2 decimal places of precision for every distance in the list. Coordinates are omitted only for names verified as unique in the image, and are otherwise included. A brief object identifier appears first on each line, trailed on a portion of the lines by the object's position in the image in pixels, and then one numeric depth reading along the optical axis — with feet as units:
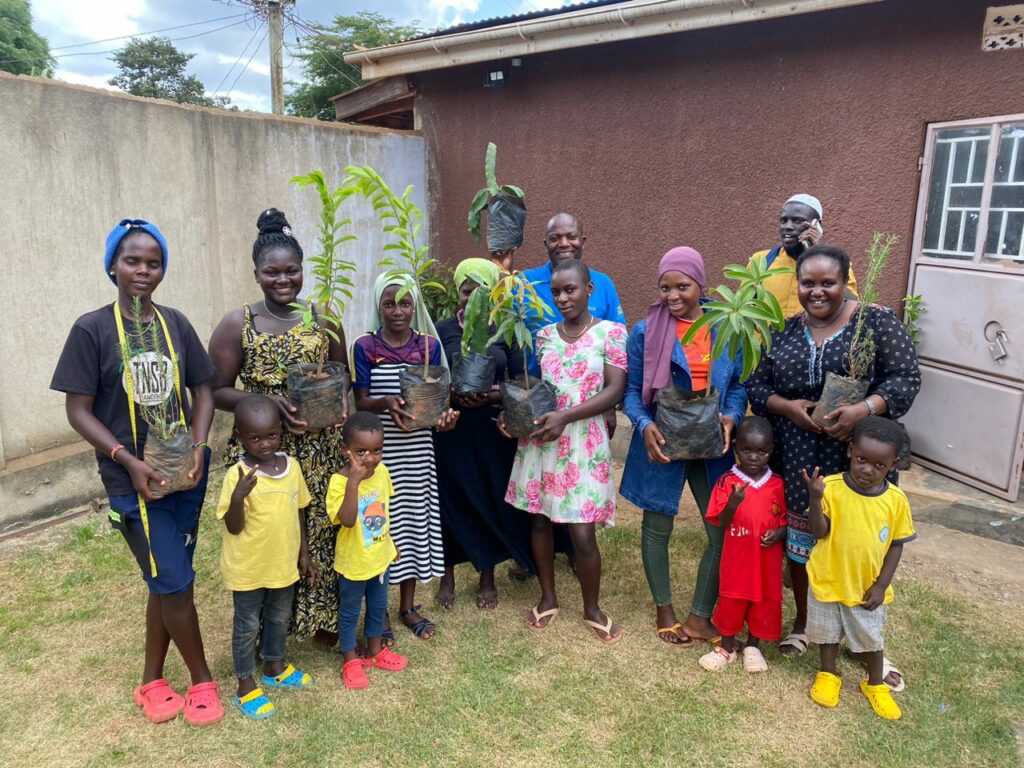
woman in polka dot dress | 8.82
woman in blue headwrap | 7.79
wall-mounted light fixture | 21.06
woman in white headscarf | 9.61
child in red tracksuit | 9.42
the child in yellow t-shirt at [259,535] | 8.34
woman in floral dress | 9.89
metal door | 13.79
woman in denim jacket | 9.64
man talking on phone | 11.43
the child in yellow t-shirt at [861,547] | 8.45
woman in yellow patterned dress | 8.84
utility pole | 48.49
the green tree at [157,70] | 94.58
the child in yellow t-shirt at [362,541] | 8.89
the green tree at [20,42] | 62.54
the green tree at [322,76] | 63.31
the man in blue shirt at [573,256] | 11.10
